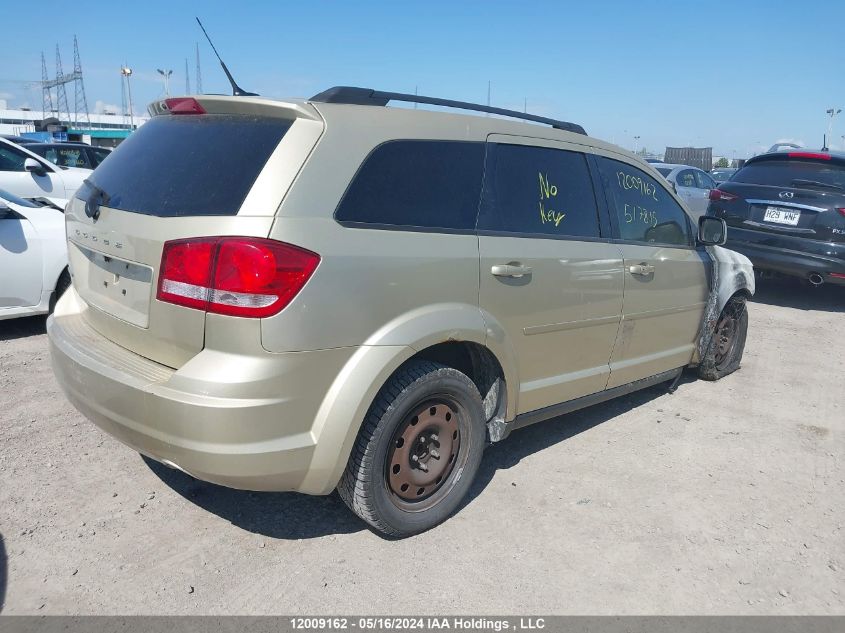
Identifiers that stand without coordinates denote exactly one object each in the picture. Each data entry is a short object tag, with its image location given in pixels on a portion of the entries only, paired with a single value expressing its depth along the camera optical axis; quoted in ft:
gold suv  7.75
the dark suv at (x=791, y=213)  24.88
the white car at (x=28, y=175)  30.42
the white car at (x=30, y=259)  17.19
